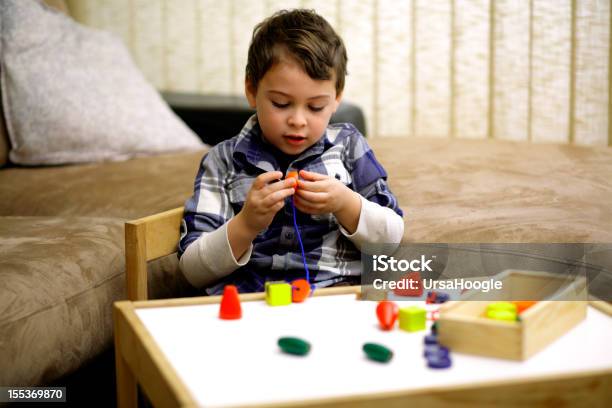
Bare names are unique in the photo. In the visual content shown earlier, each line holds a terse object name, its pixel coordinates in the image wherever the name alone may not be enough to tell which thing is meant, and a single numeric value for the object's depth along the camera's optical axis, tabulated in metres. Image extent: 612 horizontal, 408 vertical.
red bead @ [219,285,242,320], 1.42
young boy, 1.61
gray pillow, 2.31
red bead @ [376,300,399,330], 1.37
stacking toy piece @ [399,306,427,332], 1.37
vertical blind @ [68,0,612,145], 2.92
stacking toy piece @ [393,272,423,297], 1.48
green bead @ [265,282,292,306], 1.46
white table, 1.23
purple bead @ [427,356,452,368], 1.27
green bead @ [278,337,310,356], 1.31
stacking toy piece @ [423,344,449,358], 1.29
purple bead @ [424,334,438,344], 1.32
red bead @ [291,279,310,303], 1.48
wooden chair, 1.60
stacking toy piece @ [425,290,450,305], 1.46
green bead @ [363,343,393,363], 1.28
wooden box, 1.29
